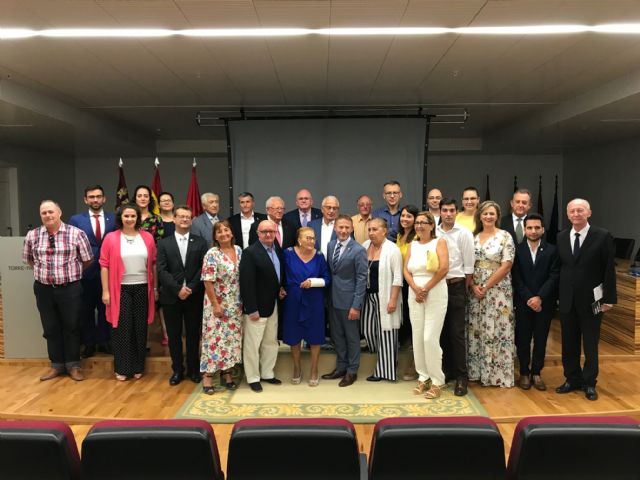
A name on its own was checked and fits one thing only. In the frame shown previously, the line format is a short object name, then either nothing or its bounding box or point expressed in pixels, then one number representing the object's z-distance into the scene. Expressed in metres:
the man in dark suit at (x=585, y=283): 3.73
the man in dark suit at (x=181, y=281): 4.03
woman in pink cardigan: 4.10
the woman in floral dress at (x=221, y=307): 3.87
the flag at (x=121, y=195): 6.12
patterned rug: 3.61
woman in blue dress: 3.99
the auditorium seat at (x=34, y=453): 1.45
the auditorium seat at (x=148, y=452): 1.46
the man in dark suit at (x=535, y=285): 3.92
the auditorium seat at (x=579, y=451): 1.43
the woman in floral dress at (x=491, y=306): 3.93
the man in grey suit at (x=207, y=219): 4.62
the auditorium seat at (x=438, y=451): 1.45
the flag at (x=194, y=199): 6.81
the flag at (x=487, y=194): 10.58
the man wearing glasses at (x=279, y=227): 4.48
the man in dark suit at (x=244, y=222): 4.64
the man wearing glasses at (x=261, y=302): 3.88
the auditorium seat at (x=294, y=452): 1.46
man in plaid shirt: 4.13
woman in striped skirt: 3.98
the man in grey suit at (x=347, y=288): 4.00
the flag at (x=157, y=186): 6.63
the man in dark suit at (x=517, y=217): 4.21
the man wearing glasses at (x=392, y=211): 4.52
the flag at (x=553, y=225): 9.33
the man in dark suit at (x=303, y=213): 4.87
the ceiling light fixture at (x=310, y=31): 3.90
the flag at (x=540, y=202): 10.03
